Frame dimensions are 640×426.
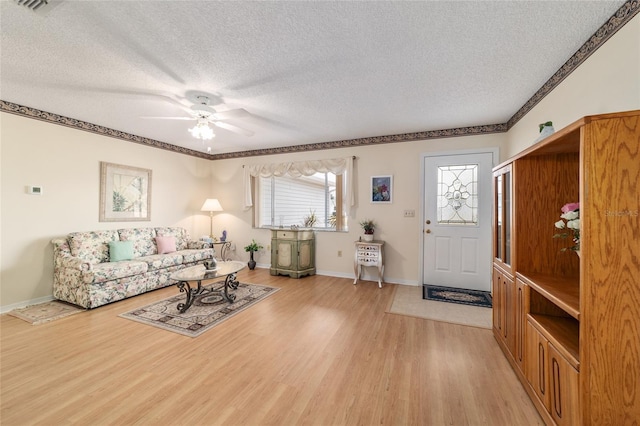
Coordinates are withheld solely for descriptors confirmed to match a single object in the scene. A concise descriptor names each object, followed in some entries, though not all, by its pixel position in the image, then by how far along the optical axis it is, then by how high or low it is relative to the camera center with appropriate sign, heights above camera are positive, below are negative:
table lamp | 5.44 +0.19
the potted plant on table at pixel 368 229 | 4.36 -0.22
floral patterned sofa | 3.17 -0.70
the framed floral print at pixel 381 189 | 4.40 +0.47
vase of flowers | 1.36 +0.00
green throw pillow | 3.75 -0.54
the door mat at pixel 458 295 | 3.43 -1.14
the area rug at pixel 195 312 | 2.70 -1.16
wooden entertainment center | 1.10 -0.42
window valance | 4.59 +0.89
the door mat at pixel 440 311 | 2.88 -1.16
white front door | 3.88 -0.06
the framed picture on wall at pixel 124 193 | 4.08 +0.36
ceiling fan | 2.86 +1.20
